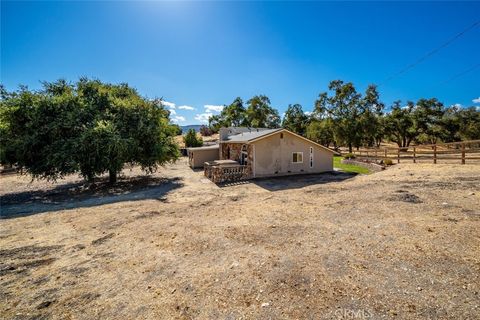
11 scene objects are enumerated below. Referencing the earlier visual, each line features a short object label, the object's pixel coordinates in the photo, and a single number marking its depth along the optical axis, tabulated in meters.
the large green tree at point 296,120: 59.00
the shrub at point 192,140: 41.38
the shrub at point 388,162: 18.97
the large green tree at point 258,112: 54.84
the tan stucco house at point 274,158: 16.95
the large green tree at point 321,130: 37.00
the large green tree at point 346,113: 34.28
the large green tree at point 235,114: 58.00
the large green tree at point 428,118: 40.94
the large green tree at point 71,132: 13.58
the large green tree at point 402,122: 41.75
